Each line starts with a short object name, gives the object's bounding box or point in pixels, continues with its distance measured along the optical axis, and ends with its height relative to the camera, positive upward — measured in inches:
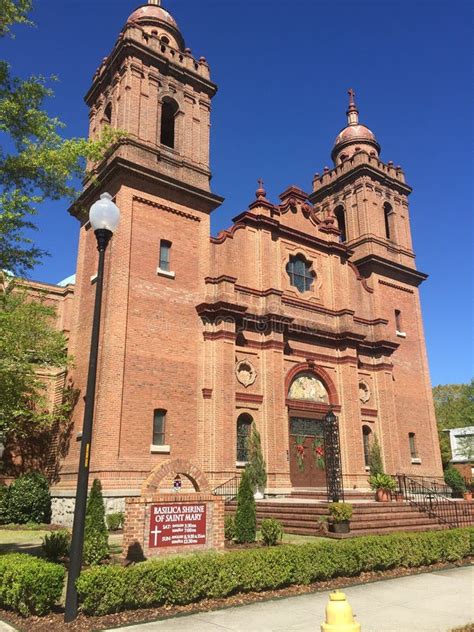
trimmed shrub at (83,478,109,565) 479.8 -40.7
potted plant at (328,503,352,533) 629.3 -34.9
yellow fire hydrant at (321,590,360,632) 212.7 -51.5
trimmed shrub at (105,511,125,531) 745.0 -42.5
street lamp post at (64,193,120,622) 324.2 +43.5
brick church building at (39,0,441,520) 868.0 +307.8
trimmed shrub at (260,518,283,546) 581.3 -47.0
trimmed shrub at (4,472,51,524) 861.2 -19.4
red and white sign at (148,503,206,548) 491.2 -33.5
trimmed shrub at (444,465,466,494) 1352.6 +8.6
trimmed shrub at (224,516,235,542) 621.6 -47.3
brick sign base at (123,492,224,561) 479.5 -33.5
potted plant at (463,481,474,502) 1010.1 -23.1
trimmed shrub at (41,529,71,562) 464.4 -48.1
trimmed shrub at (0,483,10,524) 851.4 -30.0
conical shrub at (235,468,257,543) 610.9 -33.8
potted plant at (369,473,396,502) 882.8 -2.7
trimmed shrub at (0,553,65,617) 332.2 -58.5
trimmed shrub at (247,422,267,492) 890.1 +37.0
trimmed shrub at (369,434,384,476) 1123.3 +49.8
